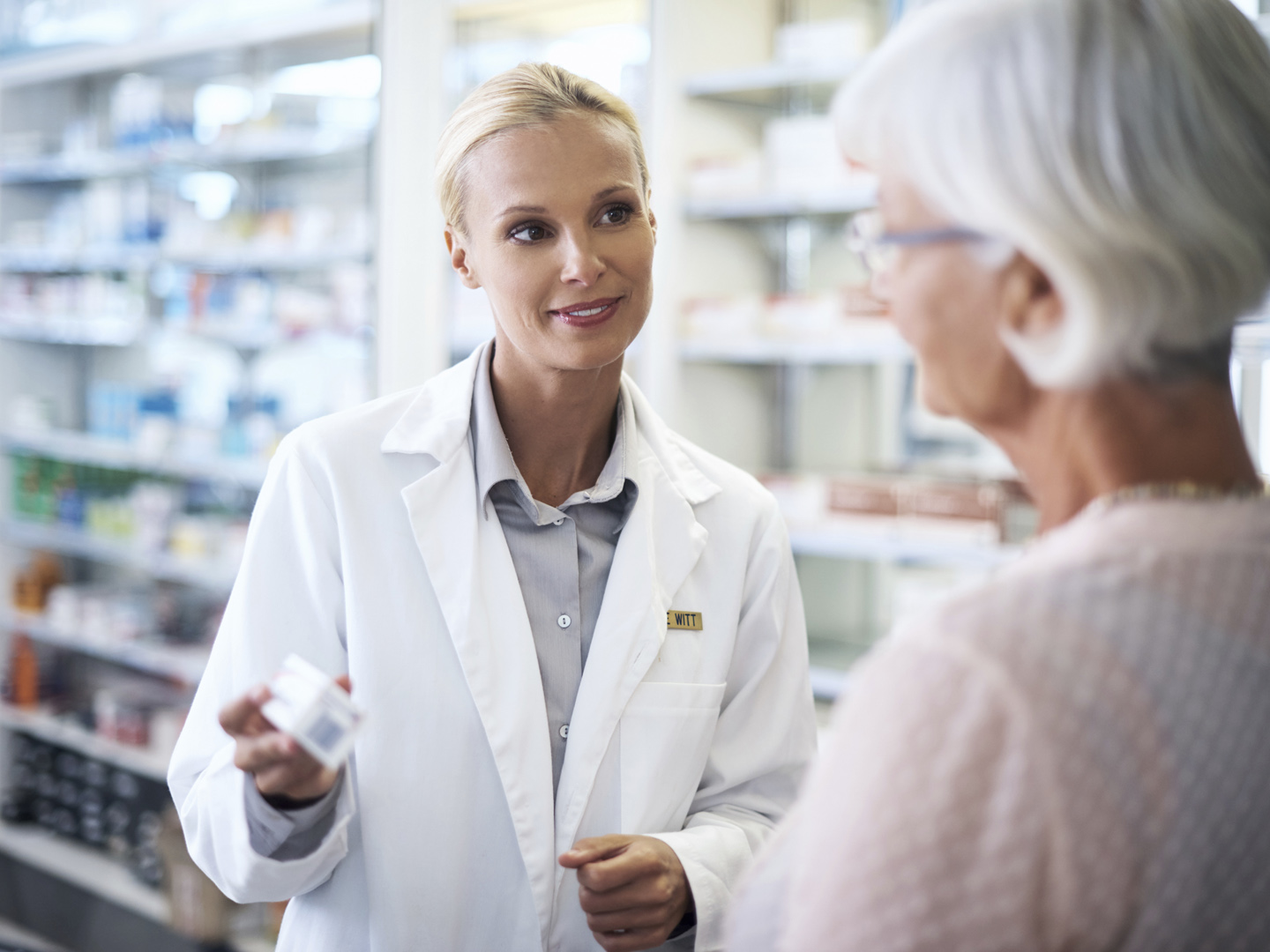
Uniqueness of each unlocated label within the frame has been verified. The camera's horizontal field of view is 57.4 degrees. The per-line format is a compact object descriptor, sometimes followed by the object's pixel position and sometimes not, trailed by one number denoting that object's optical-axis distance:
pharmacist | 1.34
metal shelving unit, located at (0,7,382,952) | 3.75
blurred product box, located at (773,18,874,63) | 3.24
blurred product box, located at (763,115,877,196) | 3.21
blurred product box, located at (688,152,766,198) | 3.37
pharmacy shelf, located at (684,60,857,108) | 3.15
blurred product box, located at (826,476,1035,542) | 2.93
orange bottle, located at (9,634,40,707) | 4.46
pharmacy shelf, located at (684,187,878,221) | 3.13
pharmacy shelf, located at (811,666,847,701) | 3.18
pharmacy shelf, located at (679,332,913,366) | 3.11
